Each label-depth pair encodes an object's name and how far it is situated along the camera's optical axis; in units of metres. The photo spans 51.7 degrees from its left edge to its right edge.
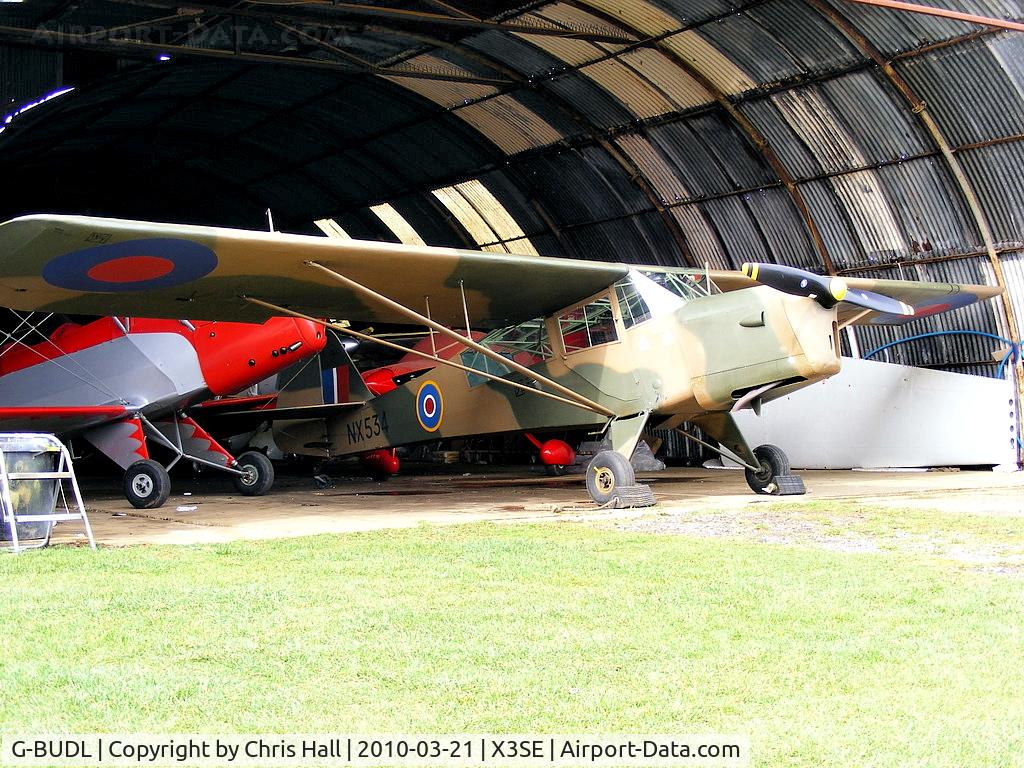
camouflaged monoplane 10.88
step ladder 7.87
